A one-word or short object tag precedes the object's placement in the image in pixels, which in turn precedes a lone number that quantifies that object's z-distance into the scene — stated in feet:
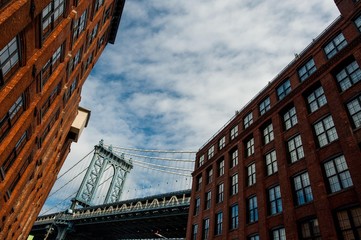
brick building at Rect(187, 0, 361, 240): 52.24
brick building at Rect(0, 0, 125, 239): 34.30
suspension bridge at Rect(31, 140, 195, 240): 161.22
